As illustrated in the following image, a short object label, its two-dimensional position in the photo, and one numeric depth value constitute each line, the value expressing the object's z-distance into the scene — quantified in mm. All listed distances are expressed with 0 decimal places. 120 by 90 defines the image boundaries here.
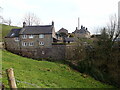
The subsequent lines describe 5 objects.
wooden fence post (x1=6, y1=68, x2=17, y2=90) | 3768
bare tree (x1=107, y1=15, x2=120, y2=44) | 22708
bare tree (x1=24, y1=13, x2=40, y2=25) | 63469
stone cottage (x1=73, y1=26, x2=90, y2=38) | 53206
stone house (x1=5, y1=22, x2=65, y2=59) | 27895
